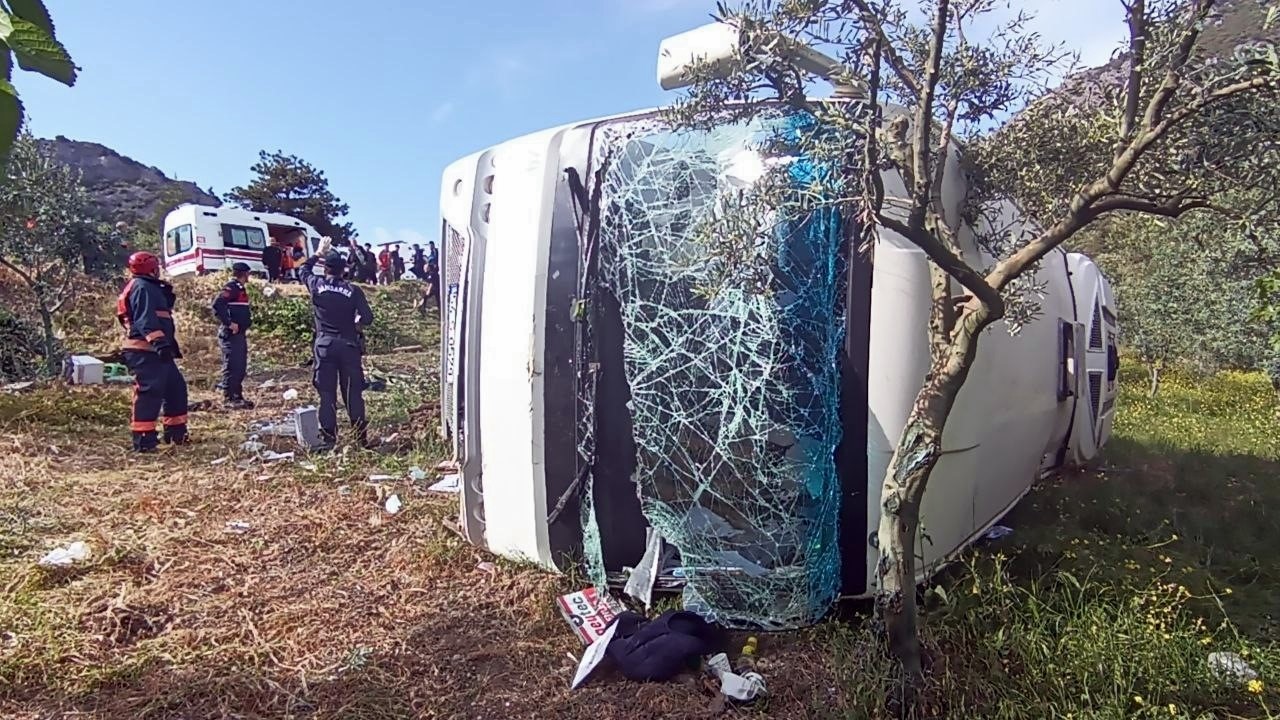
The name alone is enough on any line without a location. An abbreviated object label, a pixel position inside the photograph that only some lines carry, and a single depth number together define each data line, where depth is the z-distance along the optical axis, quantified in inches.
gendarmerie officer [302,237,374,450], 232.5
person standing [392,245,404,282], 1032.2
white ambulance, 794.8
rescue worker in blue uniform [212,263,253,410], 322.7
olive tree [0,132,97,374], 360.2
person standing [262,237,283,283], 744.3
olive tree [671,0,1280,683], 72.4
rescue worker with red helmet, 229.9
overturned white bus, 104.0
